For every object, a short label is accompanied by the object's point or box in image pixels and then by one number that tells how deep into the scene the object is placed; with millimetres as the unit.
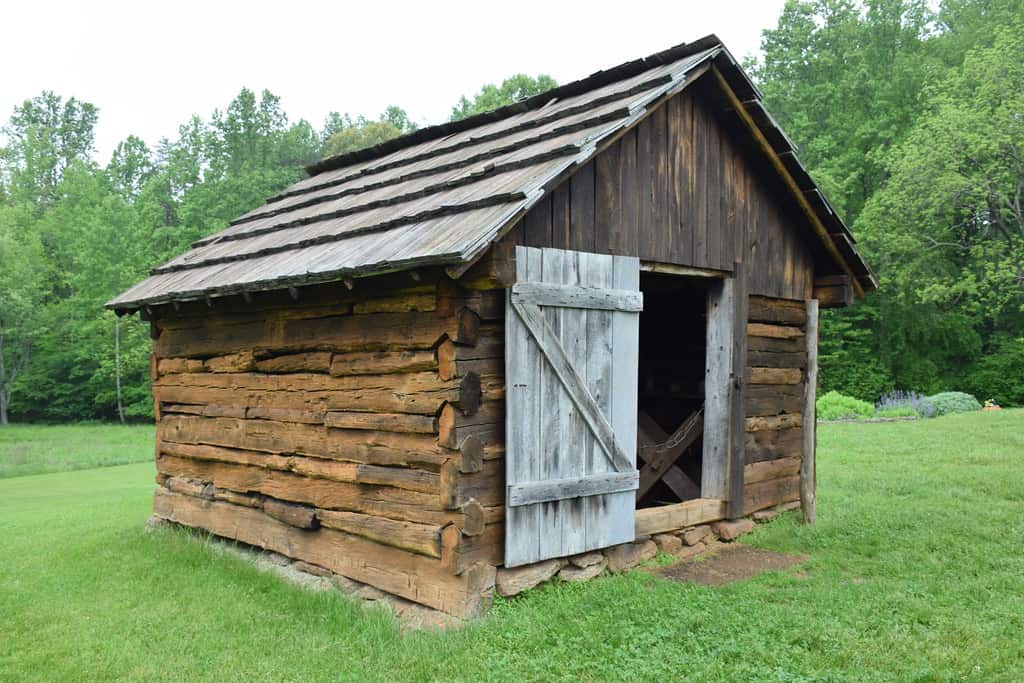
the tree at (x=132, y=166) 50969
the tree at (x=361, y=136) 49031
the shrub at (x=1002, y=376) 29969
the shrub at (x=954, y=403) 22844
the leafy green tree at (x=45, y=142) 49312
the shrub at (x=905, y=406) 22172
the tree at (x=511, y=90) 40250
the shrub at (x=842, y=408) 22547
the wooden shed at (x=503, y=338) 6129
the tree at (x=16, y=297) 36531
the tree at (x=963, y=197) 26484
